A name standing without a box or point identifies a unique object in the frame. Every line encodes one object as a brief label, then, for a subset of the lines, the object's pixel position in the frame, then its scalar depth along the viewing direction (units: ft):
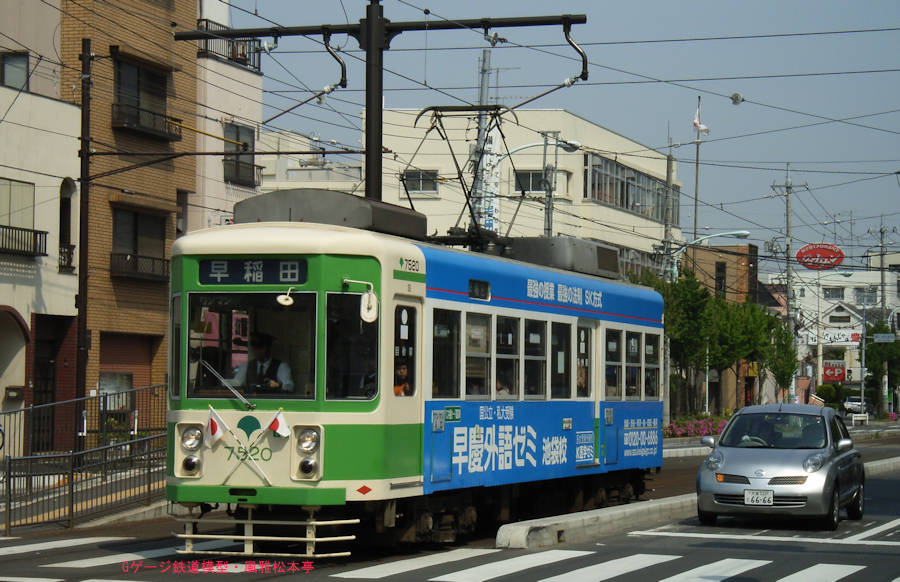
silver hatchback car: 54.49
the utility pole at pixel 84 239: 89.30
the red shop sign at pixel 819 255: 265.75
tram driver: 41.93
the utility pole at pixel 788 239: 225.13
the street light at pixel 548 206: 124.67
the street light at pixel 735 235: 152.89
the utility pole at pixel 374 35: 62.23
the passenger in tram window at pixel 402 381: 43.21
